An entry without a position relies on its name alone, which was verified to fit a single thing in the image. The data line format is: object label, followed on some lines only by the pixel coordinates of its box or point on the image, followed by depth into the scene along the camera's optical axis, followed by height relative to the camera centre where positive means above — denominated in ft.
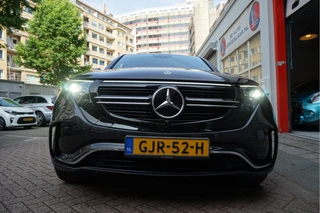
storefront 19.51 +6.20
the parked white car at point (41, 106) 33.94 +0.66
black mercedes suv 5.82 -0.39
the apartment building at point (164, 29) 269.85 +87.72
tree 71.61 +18.82
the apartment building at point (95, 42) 107.65 +45.89
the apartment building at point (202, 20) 152.56 +54.25
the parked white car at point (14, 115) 28.55 -0.47
